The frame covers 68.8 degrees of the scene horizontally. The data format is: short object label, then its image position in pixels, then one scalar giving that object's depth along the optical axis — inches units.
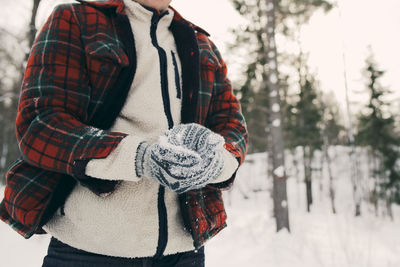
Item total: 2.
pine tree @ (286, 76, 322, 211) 770.8
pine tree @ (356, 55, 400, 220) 783.1
